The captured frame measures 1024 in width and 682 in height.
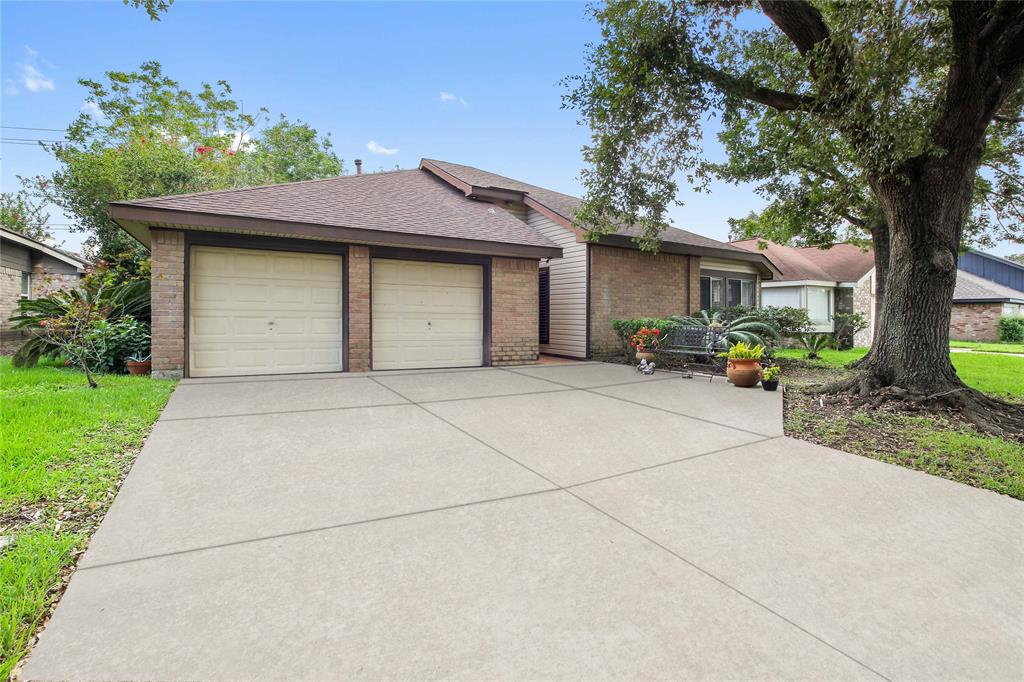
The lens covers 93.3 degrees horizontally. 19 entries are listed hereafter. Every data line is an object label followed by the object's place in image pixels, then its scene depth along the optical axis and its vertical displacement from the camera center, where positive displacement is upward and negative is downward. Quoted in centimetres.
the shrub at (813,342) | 1281 -12
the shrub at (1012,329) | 2341 +46
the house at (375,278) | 791 +117
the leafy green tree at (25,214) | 2472 +640
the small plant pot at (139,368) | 812 -56
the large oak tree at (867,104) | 563 +322
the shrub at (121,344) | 815 -16
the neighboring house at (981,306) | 2459 +166
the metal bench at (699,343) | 928 -13
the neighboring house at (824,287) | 2052 +218
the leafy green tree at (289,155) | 2864 +1119
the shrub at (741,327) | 938 +22
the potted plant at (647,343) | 1037 -13
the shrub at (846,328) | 1649 +34
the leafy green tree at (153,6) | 520 +357
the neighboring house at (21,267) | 1296 +201
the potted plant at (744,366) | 801 -48
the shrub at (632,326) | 1048 +24
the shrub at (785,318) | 1306 +52
